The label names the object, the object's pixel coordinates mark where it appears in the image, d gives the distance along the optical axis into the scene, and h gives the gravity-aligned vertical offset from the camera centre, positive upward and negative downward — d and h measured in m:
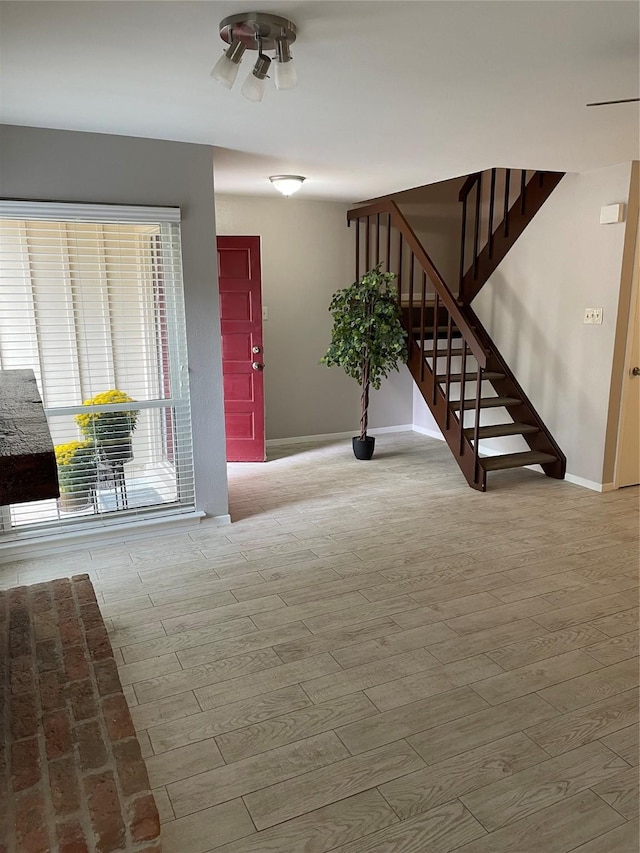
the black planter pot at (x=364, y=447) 5.59 -1.24
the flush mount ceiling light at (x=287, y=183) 4.62 +0.93
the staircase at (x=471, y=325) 4.81 -0.16
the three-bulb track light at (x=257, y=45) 1.90 +0.83
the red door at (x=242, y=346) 5.37 -0.33
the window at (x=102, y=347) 3.34 -0.21
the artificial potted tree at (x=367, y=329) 5.22 -0.18
